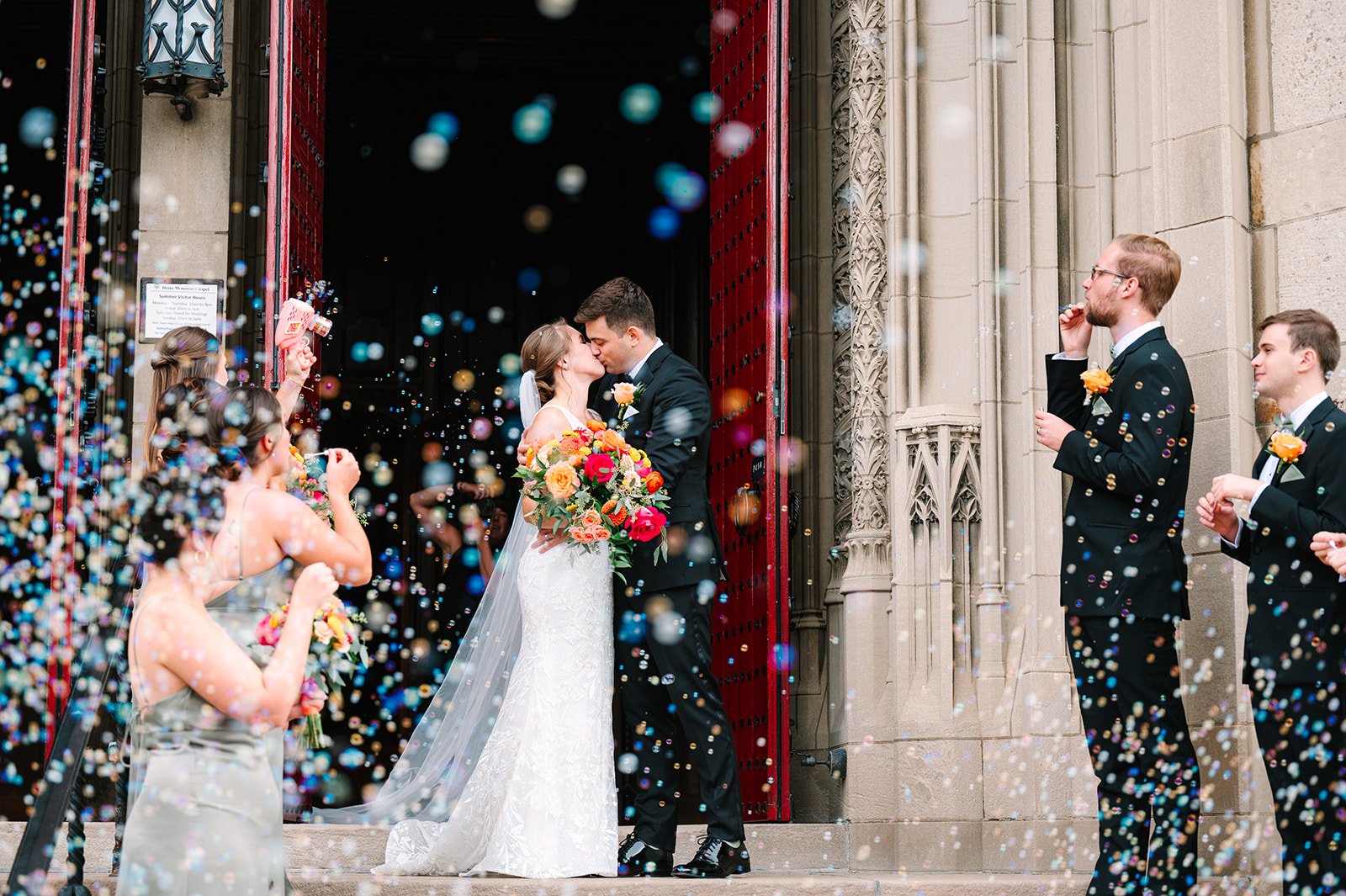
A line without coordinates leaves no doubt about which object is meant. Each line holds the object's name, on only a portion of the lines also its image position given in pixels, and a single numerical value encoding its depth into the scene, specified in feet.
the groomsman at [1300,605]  17.62
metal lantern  27.81
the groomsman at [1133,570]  17.99
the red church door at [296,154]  27.22
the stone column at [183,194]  28.48
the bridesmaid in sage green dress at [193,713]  12.44
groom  20.65
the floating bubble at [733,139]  30.09
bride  20.65
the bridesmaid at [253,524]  13.91
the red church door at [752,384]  27.55
